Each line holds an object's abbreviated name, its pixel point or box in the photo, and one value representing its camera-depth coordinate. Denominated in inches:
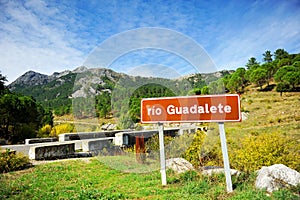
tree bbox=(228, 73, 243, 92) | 1861.5
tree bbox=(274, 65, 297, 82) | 1717.5
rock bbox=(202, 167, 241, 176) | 243.6
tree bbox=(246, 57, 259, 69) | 3192.4
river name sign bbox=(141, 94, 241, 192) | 214.1
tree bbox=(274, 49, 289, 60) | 2793.1
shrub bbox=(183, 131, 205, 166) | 313.6
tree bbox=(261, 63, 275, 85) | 2046.0
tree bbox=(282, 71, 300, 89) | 1561.0
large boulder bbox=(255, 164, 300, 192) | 193.3
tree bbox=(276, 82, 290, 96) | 1640.0
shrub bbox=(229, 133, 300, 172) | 259.4
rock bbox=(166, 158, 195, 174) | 268.8
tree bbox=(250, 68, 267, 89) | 1911.5
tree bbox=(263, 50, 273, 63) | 3045.8
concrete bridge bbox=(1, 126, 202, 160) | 385.1
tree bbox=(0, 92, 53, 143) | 699.4
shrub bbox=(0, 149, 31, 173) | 299.3
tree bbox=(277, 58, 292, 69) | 2197.1
